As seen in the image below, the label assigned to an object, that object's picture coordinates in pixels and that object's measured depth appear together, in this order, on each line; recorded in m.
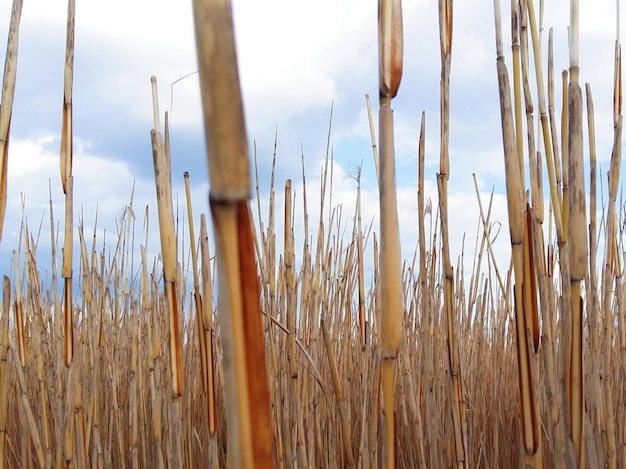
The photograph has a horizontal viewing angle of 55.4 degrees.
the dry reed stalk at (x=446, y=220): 0.69
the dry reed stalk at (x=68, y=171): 0.80
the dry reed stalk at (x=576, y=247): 0.55
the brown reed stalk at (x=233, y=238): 0.20
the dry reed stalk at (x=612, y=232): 0.96
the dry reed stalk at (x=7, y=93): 0.69
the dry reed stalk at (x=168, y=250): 0.64
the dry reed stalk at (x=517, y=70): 0.69
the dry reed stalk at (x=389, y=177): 0.34
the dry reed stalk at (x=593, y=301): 0.79
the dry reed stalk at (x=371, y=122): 1.15
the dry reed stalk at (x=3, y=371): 1.12
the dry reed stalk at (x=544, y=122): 0.79
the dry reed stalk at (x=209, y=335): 0.88
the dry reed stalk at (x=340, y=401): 0.94
